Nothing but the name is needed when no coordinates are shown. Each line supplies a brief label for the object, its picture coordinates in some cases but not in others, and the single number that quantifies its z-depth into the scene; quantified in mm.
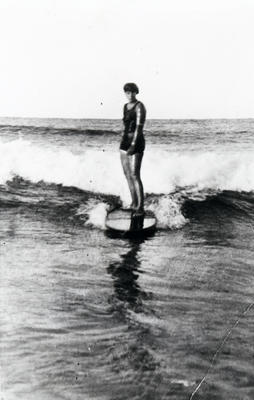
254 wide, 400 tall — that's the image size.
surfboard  7027
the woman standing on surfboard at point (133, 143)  6961
